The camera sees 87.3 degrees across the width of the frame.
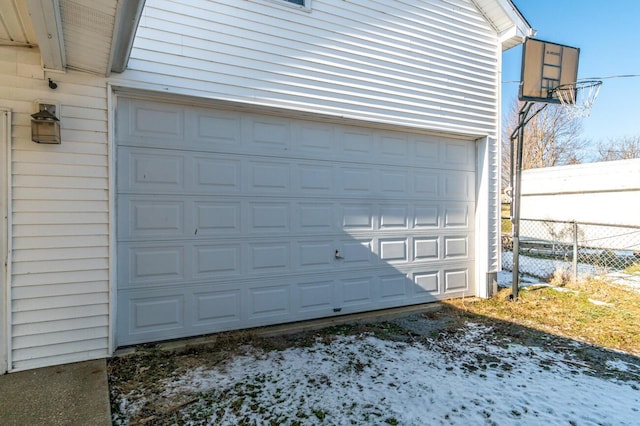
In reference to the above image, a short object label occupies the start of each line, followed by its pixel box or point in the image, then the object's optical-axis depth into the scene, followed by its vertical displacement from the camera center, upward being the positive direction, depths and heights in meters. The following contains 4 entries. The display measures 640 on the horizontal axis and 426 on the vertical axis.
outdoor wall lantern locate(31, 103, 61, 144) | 2.71 +0.65
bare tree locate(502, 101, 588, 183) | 17.91 +3.62
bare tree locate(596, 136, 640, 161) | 20.89 +3.89
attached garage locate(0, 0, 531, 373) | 2.80 +0.47
